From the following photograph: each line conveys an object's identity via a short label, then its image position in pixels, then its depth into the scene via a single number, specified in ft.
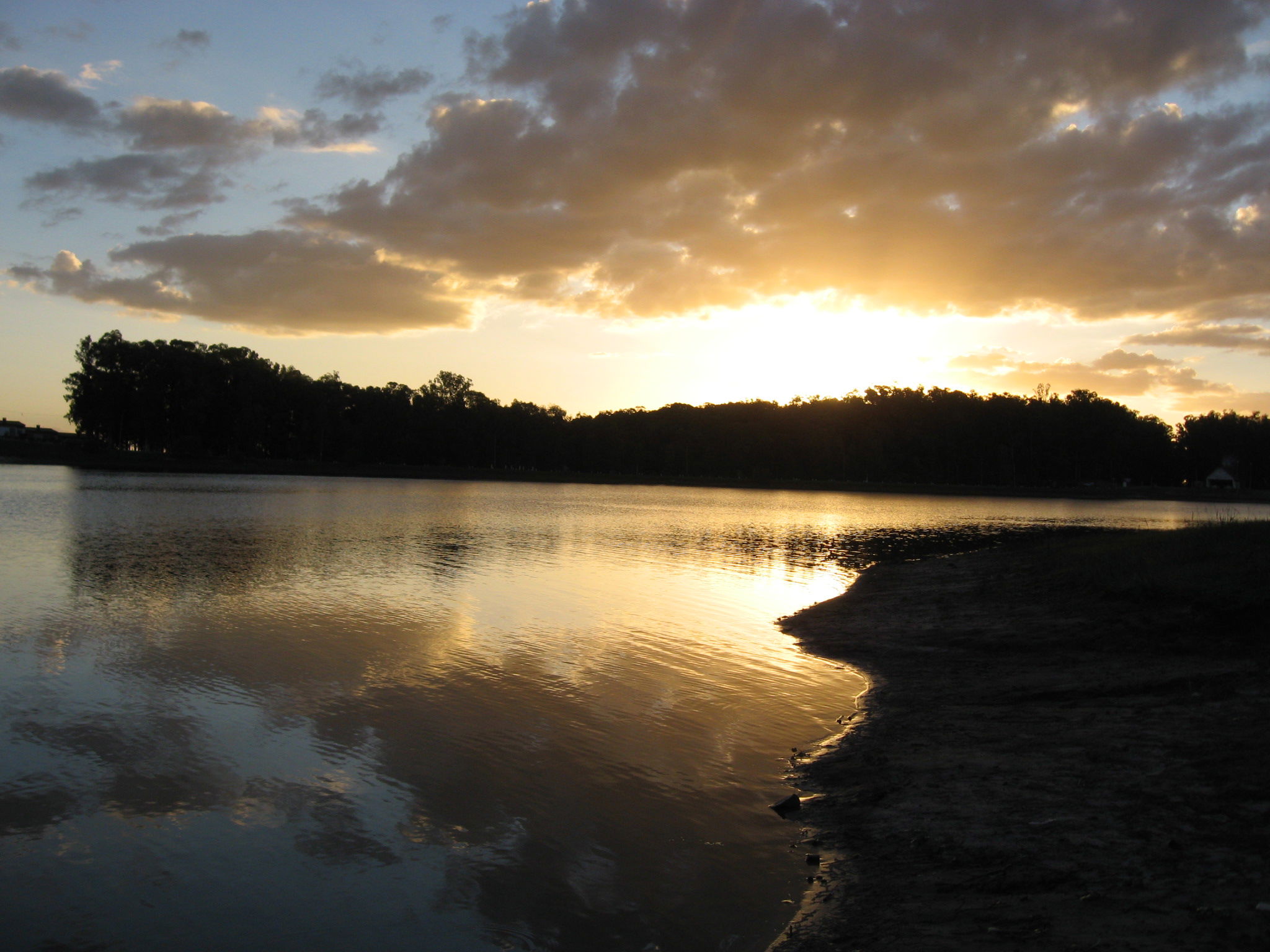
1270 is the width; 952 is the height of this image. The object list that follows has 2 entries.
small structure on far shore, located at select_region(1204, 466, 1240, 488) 522.88
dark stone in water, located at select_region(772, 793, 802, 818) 27.22
